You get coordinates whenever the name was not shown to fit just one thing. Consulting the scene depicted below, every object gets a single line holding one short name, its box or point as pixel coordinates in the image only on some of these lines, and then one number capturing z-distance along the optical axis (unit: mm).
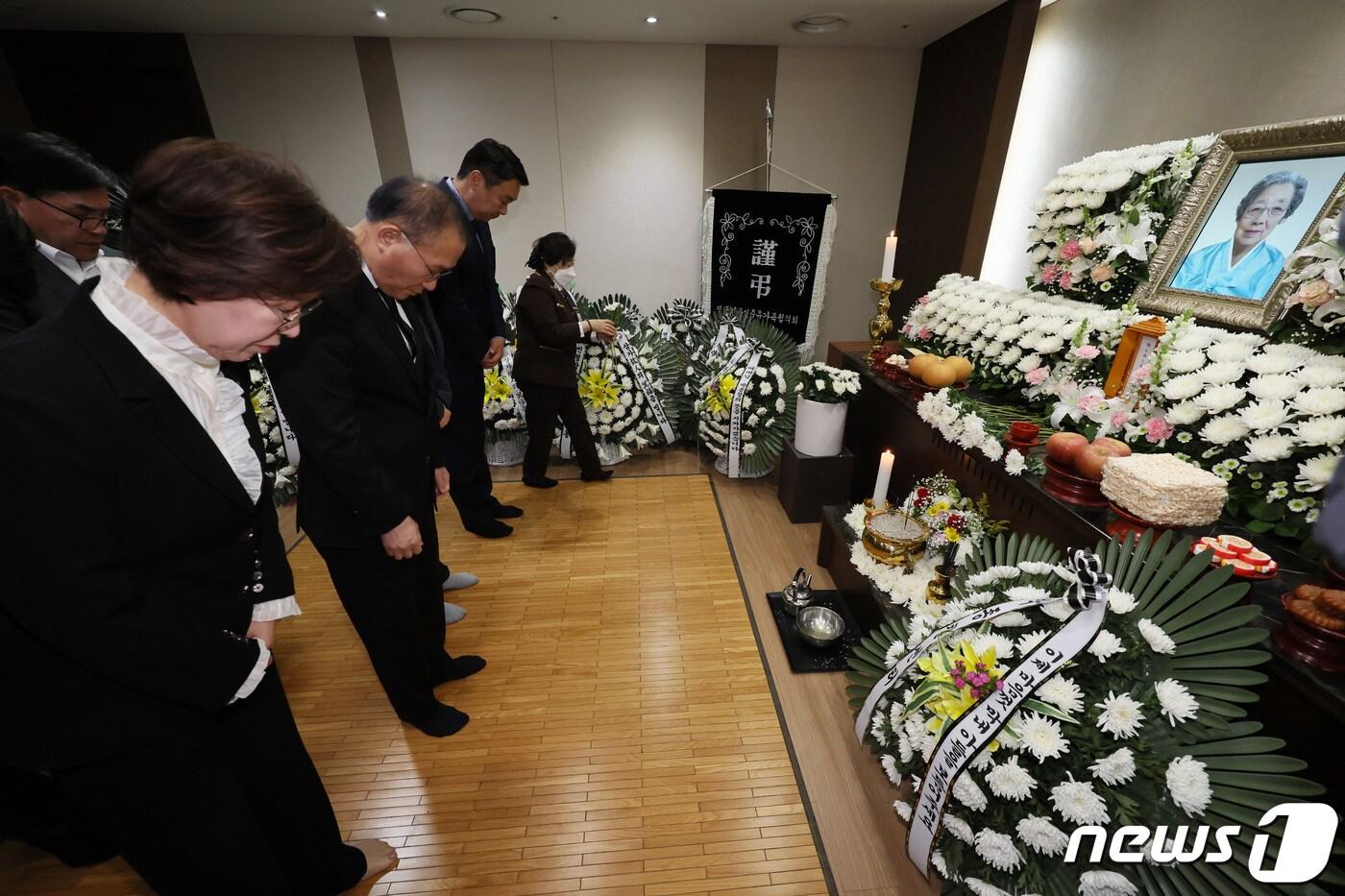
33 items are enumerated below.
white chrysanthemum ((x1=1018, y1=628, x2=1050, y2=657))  1194
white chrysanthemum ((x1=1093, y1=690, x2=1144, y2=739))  1062
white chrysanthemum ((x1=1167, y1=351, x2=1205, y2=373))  1544
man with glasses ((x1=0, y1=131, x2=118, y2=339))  1503
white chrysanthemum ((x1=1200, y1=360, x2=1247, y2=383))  1458
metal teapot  2374
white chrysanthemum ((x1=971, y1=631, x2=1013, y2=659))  1248
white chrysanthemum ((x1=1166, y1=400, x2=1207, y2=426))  1499
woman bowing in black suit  691
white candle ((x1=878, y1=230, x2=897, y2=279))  2729
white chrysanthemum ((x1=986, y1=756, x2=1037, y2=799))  1113
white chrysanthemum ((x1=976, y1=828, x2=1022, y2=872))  1148
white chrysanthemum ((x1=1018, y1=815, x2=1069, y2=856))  1084
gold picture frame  1576
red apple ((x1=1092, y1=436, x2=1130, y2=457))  1566
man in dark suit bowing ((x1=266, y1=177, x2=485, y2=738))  1258
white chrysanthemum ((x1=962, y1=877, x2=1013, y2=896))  1188
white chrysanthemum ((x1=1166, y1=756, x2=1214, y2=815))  978
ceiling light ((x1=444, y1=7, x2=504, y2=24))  3662
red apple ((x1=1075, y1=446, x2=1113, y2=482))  1563
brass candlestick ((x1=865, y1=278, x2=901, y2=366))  2954
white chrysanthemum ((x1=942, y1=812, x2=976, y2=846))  1223
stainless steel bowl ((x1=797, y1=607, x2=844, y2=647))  2215
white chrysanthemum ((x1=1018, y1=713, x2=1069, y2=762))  1097
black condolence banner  4391
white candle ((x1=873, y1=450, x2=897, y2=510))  2195
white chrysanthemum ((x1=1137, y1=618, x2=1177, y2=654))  1106
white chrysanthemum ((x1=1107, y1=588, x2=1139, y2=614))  1142
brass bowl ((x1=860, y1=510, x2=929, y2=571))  2139
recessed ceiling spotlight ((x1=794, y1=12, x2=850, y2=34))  3727
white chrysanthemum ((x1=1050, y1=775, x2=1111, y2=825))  1048
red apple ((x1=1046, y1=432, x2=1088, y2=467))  1613
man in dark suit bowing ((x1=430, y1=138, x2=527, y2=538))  2365
